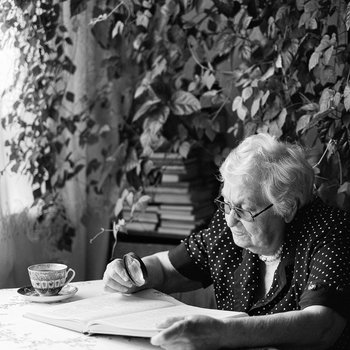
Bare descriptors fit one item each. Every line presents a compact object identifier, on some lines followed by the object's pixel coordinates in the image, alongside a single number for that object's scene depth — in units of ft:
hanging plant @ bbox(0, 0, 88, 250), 8.55
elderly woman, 5.53
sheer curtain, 8.55
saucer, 6.32
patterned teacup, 6.33
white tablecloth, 5.19
